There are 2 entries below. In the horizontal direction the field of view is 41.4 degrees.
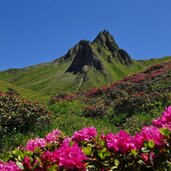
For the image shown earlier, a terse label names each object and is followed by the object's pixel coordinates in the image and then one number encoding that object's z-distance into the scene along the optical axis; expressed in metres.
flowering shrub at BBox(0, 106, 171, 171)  2.63
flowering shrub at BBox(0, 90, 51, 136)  9.47
